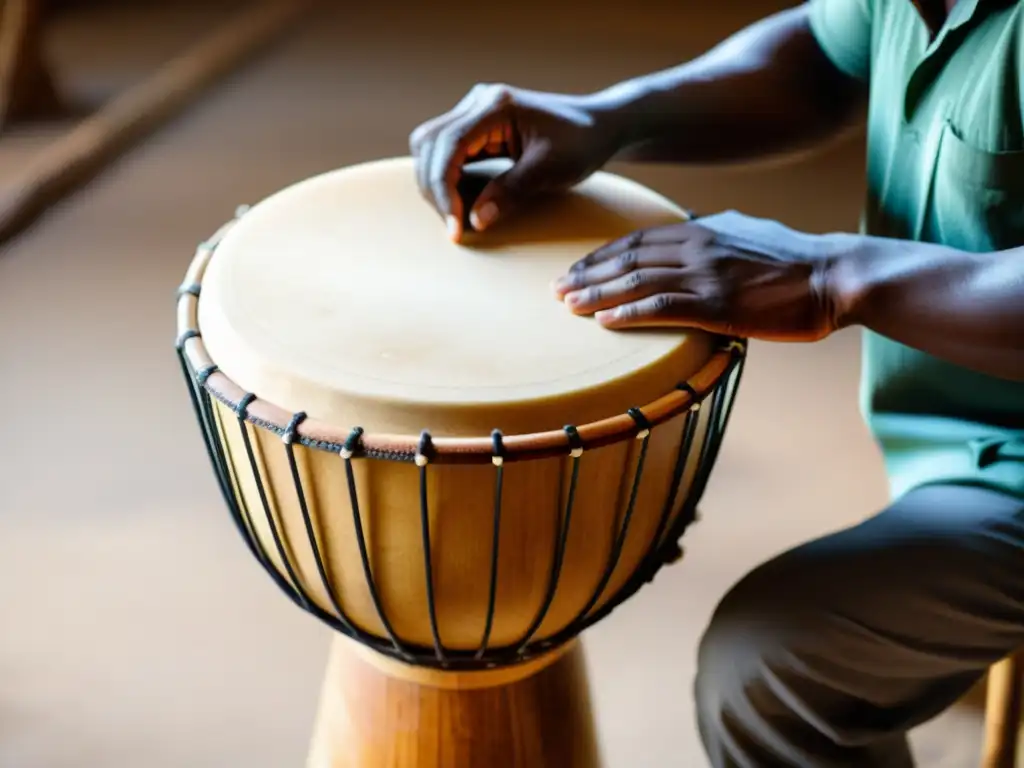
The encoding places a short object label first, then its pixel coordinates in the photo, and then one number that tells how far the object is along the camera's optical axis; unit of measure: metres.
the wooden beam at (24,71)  2.61
